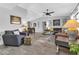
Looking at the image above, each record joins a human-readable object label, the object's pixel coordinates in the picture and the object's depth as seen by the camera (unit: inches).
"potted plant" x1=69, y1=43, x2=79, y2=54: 43.5
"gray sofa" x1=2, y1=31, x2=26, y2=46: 49.0
